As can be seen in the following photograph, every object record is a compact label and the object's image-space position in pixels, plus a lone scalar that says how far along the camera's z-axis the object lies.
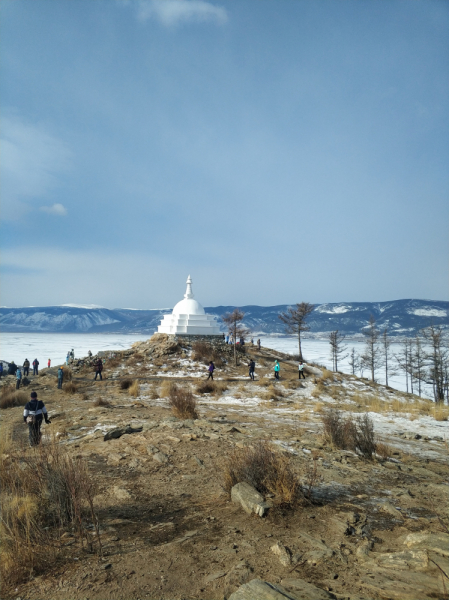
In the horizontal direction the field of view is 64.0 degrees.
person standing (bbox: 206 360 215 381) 24.47
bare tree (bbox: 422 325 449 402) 28.95
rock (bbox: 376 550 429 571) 3.45
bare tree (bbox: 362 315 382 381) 51.00
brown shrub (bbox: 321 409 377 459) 8.40
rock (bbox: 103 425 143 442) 9.07
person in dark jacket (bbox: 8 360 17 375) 30.06
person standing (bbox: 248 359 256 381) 25.12
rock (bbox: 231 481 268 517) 4.62
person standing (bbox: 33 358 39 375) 30.31
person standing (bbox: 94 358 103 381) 24.98
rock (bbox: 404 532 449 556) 3.64
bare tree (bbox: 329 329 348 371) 51.44
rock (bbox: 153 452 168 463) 7.30
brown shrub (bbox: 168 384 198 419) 12.18
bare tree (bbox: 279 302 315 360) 41.16
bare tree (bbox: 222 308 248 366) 35.44
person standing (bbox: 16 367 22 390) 21.80
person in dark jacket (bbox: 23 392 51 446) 8.36
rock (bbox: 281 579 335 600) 2.97
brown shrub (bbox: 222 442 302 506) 4.88
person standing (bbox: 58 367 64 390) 21.59
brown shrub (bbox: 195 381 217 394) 20.80
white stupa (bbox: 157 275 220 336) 38.19
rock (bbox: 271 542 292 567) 3.59
